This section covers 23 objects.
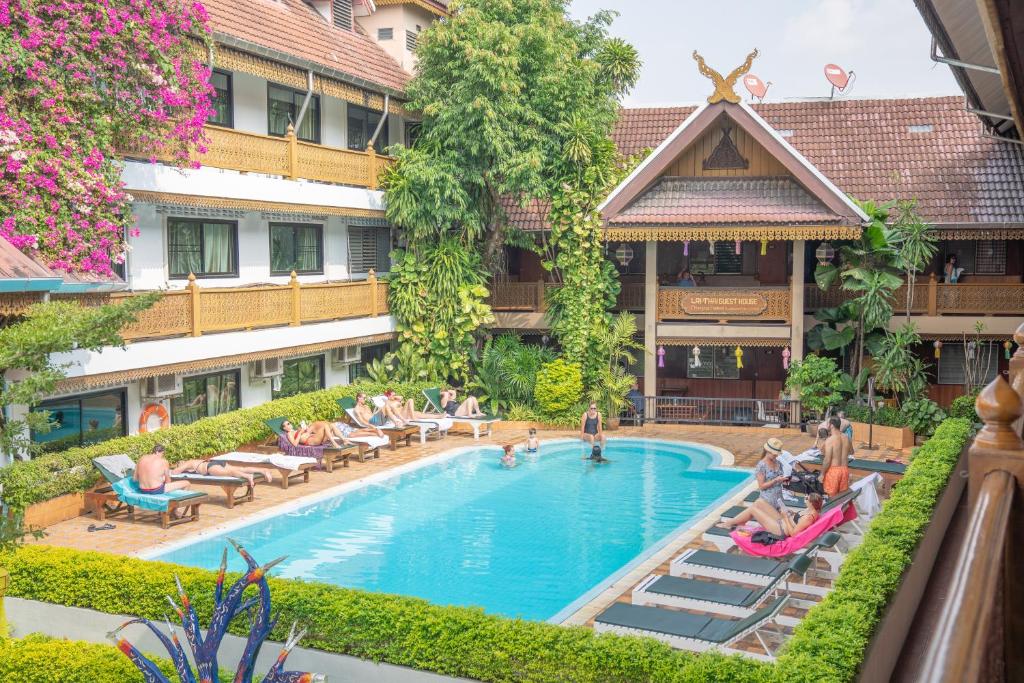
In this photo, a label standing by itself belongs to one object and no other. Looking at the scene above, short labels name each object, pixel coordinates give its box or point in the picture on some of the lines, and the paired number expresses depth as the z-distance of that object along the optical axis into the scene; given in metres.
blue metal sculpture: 8.20
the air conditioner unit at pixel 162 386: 21.14
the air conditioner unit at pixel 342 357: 27.33
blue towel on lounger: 16.83
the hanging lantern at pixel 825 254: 25.66
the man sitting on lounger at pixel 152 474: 17.03
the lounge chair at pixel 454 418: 25.31
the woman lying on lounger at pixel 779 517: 14.04
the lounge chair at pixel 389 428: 23.86
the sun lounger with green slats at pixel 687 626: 10.59
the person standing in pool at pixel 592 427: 23.08
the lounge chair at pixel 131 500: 16.88
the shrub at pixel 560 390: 25.94
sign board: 26.14
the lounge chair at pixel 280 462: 19.84
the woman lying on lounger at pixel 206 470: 18.70
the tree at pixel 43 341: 12.59
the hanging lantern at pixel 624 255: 28.09
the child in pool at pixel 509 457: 21.77
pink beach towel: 13.61
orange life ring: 20.67
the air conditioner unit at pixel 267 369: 24.09
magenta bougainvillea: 16.31
